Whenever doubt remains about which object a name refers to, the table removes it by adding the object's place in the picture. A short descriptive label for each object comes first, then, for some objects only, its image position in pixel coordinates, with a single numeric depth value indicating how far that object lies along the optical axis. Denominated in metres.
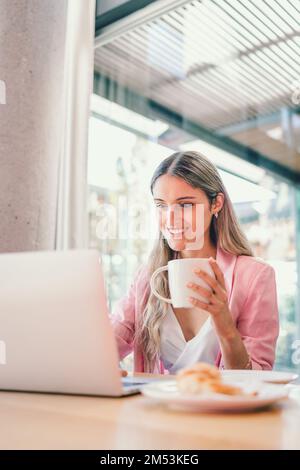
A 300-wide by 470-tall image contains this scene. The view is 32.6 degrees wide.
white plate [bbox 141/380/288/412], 0.63
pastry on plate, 0.66
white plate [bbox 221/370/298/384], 0.85
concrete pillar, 1.63
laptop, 0.76
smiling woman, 1.50
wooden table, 0.54
